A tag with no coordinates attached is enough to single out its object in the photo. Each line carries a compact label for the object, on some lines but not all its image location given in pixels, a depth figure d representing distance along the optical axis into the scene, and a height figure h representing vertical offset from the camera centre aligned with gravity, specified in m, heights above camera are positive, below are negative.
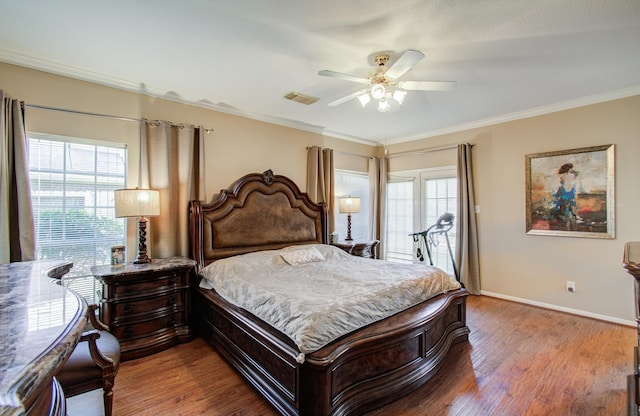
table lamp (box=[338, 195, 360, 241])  4.92 +0.04
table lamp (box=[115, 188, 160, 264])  2.85 +0.01
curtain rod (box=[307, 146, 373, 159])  5.42 +1.04
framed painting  3.60 +0.18
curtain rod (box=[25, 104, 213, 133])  2.74 +0.98
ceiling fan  2.41 +1.12
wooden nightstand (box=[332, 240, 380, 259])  4.70 -0.67
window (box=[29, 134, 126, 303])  2.78 +0.08
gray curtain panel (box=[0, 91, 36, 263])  2.53 +0.21
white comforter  1.93 -0.70
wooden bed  1.83 -1.07
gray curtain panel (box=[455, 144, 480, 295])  4.63 -0.45
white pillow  3.53 -0.61
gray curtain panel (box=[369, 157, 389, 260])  5.85 +0.18
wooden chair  1.53 -0.90
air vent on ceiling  3.51 +1.38
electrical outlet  3.82 -1.08
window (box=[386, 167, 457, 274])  5.08 -0.03
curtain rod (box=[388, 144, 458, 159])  4.97 +1.04
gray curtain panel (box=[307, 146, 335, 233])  4.86 +0.52
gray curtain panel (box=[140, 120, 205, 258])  3.29 +0.39
